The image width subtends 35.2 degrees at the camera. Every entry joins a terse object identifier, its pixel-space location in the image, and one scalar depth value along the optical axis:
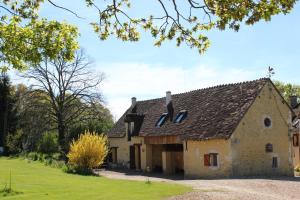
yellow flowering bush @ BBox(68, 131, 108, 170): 33.97
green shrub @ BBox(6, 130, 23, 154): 51.56
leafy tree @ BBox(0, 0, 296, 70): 8.68
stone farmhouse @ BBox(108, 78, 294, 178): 30.94
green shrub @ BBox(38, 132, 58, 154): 48.38
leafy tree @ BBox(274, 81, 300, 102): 81.12
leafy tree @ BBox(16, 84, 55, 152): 49.78
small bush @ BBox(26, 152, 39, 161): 41.58
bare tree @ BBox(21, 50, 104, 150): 51.59
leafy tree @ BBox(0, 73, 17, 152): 56.69
